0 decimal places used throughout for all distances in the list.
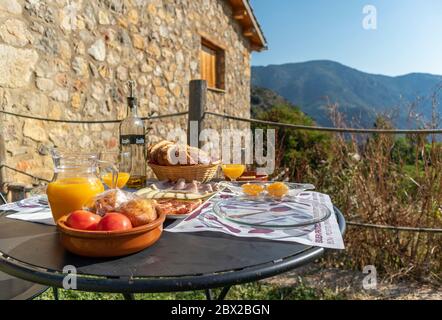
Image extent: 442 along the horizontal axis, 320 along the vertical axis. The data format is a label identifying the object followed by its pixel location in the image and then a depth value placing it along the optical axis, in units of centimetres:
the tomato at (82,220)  65
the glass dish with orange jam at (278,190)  110
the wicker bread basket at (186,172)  128
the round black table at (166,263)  57
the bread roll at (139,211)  68
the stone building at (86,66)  260
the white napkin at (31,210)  92
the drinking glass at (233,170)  146
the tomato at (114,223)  64
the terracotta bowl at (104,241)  61
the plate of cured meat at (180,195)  92
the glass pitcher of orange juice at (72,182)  84
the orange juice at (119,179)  117
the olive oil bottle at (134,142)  140
